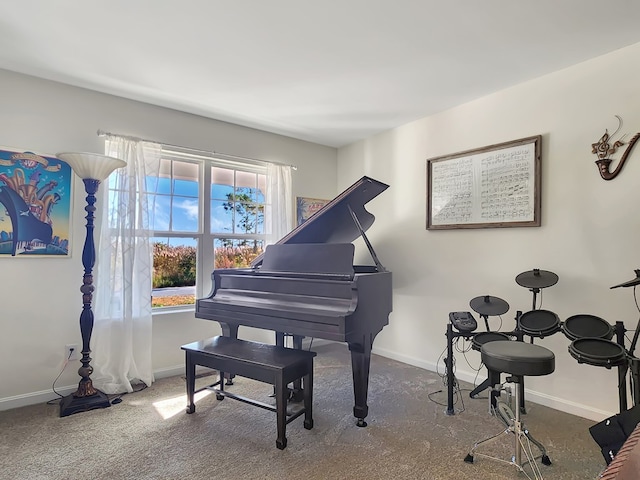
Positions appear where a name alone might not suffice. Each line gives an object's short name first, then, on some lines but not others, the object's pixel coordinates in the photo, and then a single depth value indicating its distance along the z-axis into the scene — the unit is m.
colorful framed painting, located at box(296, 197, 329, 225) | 4.59
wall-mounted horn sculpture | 2.53
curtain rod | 3.20
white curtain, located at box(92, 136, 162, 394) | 3.11
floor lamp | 2.77
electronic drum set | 2.00
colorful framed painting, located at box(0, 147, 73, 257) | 2.80
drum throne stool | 1.86
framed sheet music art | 3.00
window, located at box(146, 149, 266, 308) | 3.61
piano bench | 2.25
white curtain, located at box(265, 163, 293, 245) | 4.26
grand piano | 2.46
